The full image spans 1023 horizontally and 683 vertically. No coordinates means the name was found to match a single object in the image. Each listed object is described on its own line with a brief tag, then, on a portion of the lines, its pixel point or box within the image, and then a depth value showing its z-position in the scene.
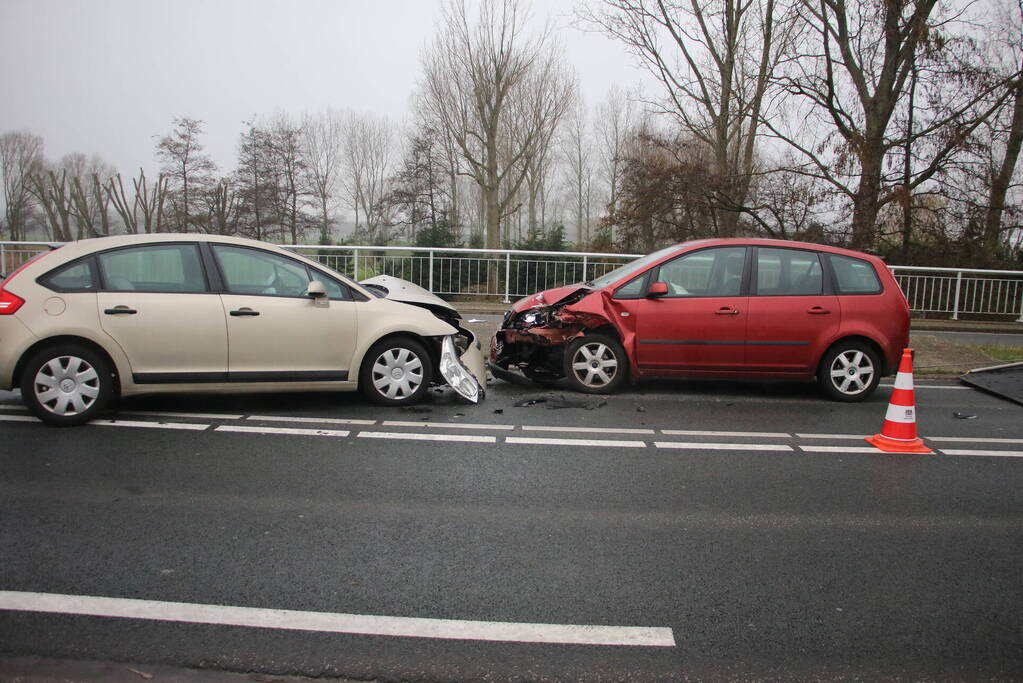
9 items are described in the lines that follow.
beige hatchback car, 6.03
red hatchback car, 7.90
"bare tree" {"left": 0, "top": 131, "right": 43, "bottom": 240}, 39.38
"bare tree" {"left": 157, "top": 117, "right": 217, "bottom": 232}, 32.56
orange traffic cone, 6.09
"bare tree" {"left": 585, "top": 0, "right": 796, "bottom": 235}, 21.70
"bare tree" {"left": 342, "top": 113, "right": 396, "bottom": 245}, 46.00
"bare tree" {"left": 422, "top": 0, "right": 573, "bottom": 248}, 30.84
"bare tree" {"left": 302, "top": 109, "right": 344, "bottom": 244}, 41.91
